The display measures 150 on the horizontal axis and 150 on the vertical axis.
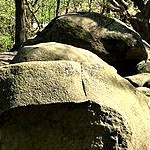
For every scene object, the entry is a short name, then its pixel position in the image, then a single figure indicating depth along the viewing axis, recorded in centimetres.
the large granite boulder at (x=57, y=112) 465
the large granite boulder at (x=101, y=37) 998
